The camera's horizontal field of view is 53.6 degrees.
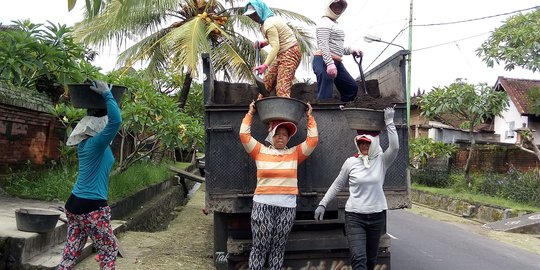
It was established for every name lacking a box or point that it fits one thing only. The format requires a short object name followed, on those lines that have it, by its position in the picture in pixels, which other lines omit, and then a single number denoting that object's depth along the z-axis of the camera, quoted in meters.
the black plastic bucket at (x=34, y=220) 5.01
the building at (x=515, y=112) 25.84
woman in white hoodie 4.67
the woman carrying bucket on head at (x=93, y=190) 3.93
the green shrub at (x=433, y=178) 21.27
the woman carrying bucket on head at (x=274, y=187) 4.60
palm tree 13.89
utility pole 20.16
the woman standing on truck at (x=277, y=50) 5.62
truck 5.08
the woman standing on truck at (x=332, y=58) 6.02
